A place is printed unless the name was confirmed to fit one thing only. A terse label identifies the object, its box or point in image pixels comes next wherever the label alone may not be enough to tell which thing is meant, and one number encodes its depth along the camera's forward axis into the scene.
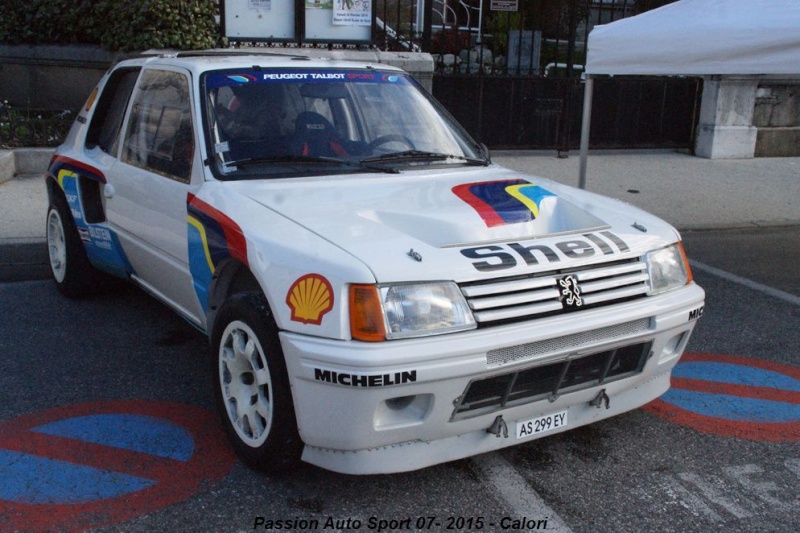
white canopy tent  6.01
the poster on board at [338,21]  10.92
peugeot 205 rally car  3.00
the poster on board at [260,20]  10.72
